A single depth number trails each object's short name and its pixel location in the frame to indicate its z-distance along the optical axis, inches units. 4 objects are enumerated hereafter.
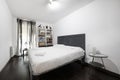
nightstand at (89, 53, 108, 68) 60.9
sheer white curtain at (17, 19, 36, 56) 122.5
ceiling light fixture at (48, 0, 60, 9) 75.9
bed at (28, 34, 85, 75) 41.8
